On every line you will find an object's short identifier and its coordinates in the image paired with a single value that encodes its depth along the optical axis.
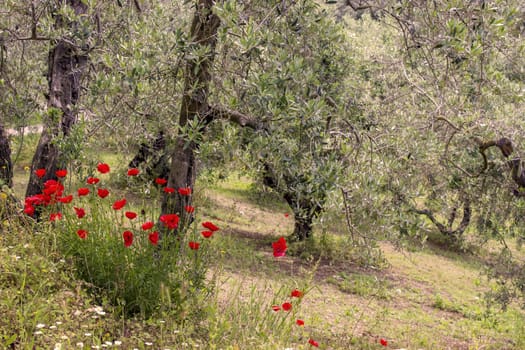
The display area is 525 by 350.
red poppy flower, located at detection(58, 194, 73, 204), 4.79
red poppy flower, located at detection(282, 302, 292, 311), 4.30
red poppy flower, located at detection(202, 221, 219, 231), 4.58
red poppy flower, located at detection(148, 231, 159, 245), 4.48
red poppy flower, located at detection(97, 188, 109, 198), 4.65
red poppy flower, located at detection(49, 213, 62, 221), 4.97
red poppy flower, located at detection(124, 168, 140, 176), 4.89
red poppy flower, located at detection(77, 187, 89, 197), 4.68
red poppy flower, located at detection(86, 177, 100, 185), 4.94
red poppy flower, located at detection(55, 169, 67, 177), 5.07
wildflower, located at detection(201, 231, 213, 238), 4.51
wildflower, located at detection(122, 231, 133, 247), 4.59
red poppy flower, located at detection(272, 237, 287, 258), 4.57
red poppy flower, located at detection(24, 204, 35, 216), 5.03
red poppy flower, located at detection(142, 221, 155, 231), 4.56
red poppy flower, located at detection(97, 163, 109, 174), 4.93
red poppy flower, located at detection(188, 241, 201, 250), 4.62
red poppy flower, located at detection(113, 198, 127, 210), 4.54
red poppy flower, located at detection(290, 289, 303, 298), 4.32
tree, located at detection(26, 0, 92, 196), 7.05
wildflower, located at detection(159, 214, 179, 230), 4.51
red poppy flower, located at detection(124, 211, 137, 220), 4.50
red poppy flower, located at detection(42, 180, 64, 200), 4.86
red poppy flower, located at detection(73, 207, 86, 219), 4.70
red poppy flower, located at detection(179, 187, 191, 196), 4.79
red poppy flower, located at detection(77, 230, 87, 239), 4.62
